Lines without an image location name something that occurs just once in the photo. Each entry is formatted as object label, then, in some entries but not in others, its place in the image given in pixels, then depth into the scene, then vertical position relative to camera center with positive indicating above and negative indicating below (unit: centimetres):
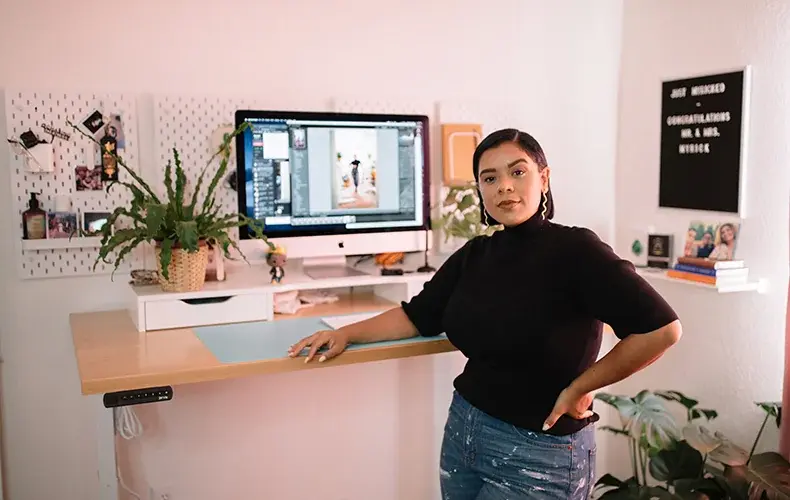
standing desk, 168 -38
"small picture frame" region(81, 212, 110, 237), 223 -10
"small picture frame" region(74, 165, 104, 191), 222 +2
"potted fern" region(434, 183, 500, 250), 244 -11
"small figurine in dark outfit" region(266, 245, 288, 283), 221 -22
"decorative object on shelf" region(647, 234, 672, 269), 275 -24
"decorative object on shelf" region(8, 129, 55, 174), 213 +10
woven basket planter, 203 -22
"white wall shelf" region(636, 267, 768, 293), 240 -32
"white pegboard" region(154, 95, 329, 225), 230 +18
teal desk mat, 180 -38
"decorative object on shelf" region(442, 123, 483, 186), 268 +11
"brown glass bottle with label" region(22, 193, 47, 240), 215 -9
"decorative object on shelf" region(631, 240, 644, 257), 288 -24
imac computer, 220 +1
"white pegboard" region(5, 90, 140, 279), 214 +7
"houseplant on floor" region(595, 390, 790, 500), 217 -79
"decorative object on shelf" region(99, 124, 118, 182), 223 +9
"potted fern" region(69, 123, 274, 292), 198 -12
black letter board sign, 248 +13
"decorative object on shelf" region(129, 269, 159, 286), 219 -26
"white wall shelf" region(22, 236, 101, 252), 215 -16
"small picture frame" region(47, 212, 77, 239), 219 -11
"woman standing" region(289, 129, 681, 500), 148 -30
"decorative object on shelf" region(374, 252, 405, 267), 252 -24
